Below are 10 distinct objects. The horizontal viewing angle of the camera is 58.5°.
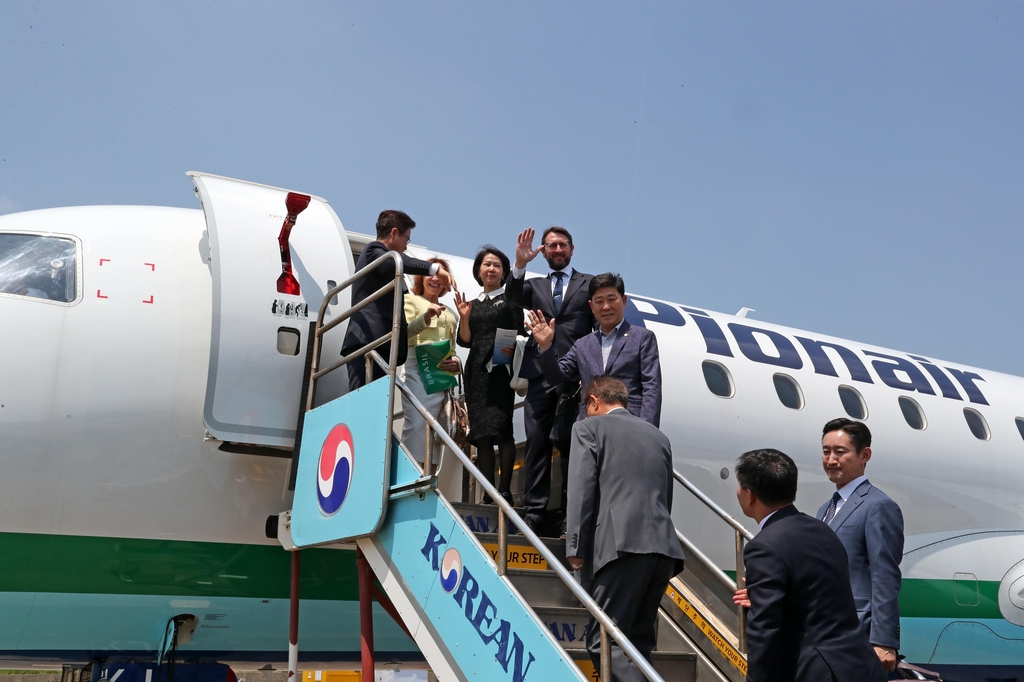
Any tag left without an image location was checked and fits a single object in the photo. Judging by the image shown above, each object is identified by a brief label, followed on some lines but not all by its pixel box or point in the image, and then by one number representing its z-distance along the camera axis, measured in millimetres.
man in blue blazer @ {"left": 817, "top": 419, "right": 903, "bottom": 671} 4547
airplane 5645
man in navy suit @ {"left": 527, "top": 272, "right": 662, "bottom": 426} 5309
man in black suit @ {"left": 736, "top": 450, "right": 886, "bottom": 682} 3244
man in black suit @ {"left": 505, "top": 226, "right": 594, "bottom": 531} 5684
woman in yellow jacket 5867
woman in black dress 5832
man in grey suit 3977
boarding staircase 4203
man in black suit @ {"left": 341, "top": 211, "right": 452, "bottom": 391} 5961
